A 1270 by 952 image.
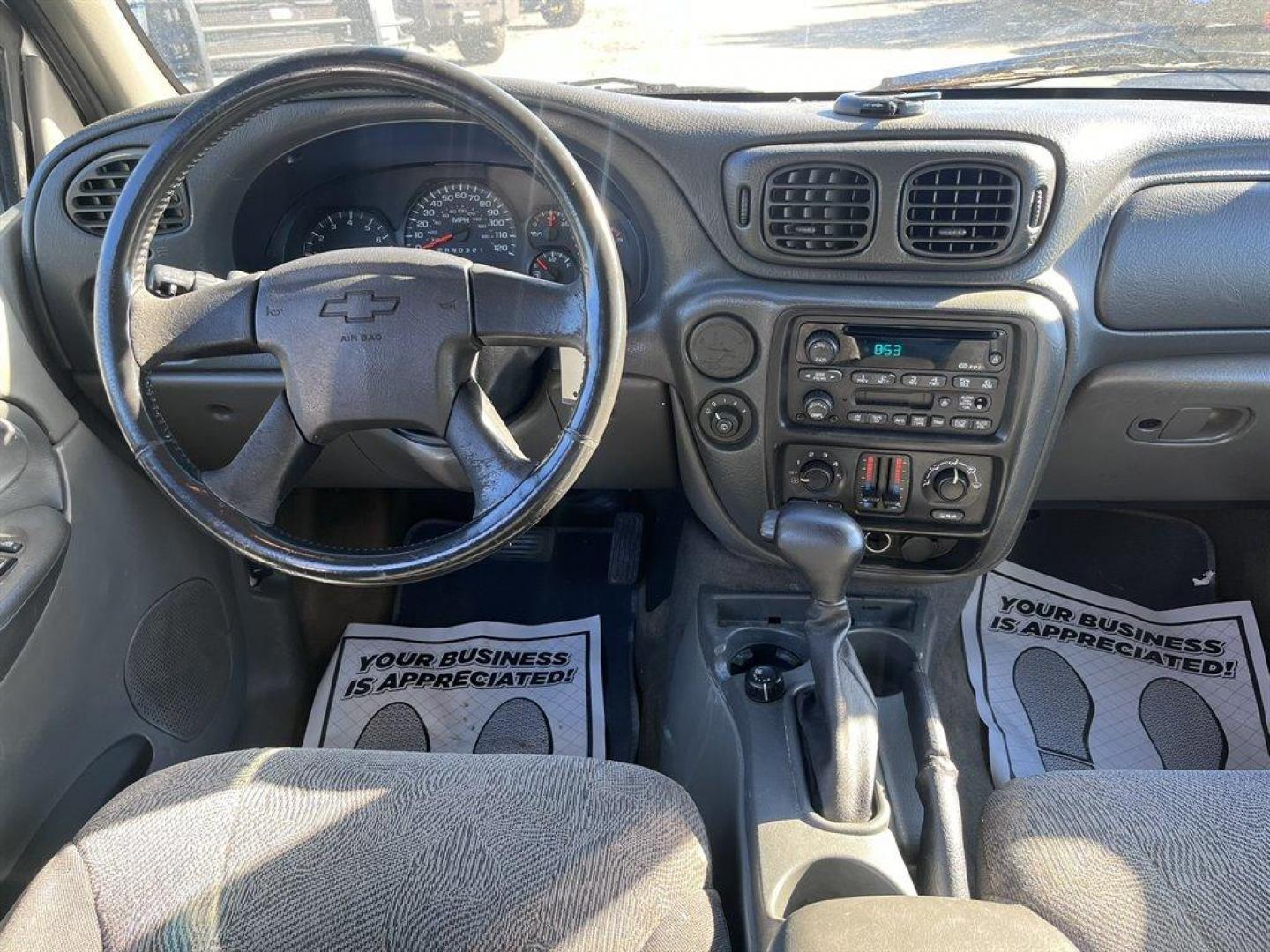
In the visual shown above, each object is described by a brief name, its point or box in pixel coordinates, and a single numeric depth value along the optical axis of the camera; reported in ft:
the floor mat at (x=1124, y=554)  6.89
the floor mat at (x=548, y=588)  7.22
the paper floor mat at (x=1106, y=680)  5.88
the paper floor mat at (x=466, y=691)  6.29
